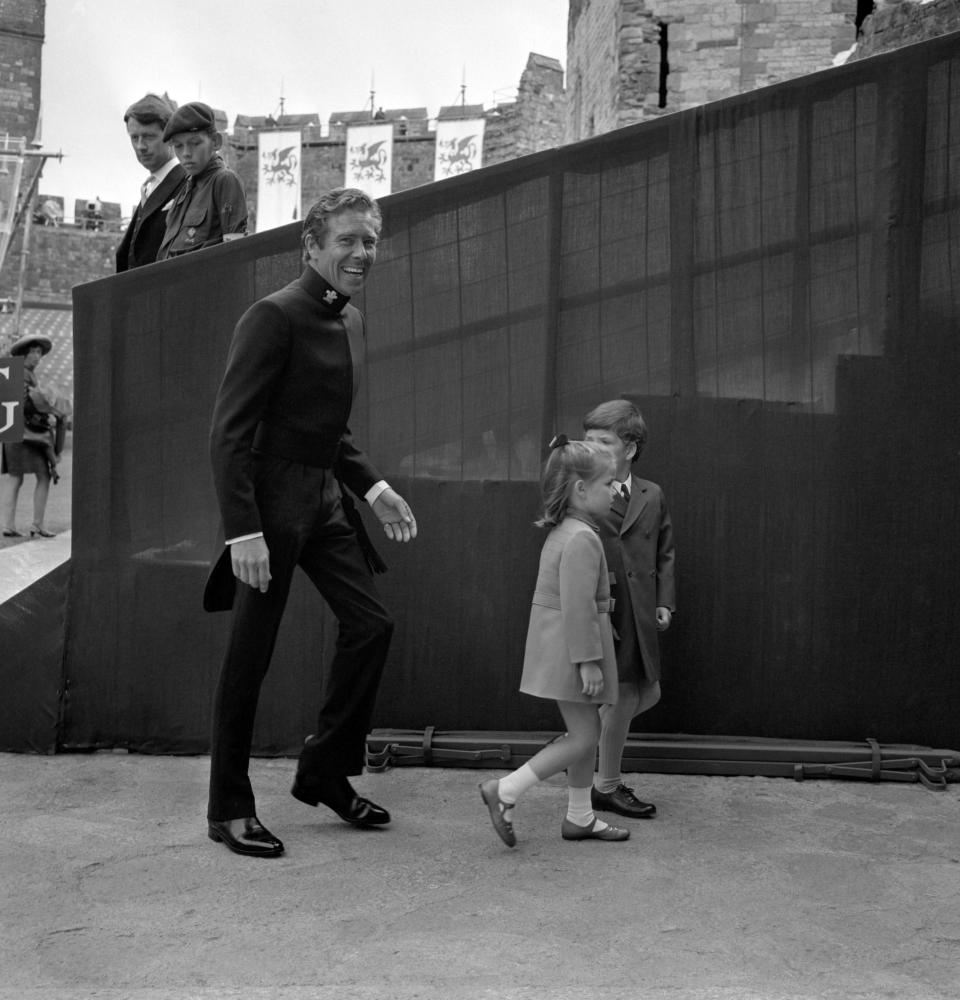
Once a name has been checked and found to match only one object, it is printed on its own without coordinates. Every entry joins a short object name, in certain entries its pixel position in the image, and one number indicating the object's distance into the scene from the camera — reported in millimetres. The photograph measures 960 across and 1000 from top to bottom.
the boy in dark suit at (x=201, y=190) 4695
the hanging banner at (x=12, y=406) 6156
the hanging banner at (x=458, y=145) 43219
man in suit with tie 4961
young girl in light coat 3471
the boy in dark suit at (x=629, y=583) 3836
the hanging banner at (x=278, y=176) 45053
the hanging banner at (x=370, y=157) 44906
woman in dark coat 9977
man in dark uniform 3396
